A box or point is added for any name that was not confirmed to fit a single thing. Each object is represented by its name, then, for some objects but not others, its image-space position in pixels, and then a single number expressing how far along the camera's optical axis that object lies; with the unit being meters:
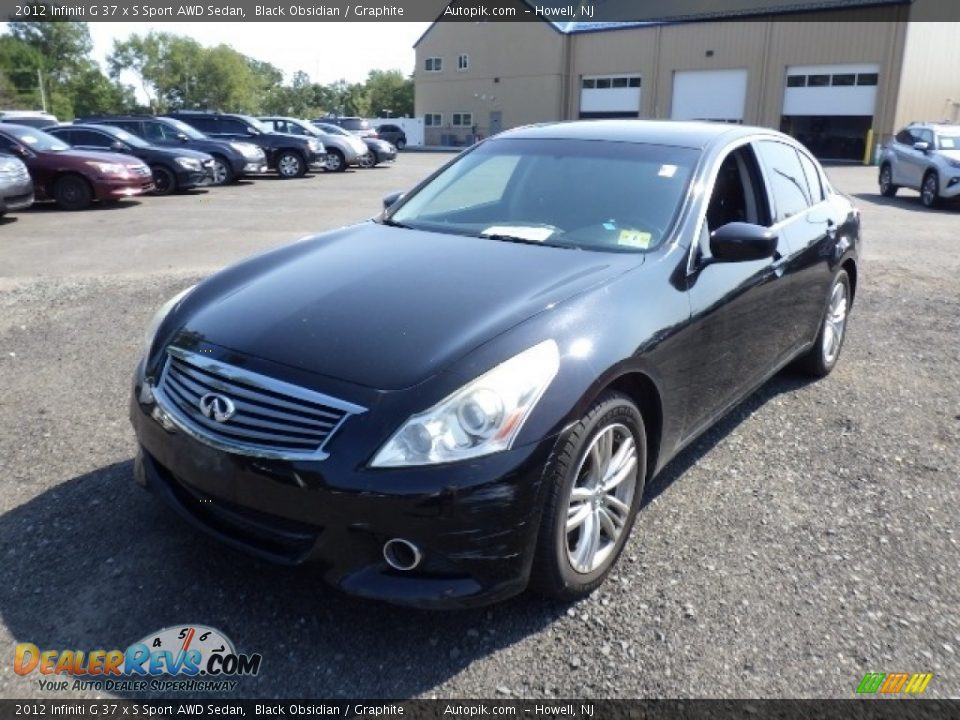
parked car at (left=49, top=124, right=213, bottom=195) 16.52
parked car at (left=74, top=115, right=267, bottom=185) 18.52
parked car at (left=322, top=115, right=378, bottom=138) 34.53
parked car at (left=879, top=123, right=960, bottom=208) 15.93
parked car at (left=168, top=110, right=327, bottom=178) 21.25
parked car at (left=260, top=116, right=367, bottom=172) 22.86
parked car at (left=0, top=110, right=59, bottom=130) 22.69
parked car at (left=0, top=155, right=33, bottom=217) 11.66
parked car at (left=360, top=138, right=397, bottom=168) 26.73
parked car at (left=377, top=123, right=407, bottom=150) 50.06
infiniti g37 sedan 2.46
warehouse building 37.56
